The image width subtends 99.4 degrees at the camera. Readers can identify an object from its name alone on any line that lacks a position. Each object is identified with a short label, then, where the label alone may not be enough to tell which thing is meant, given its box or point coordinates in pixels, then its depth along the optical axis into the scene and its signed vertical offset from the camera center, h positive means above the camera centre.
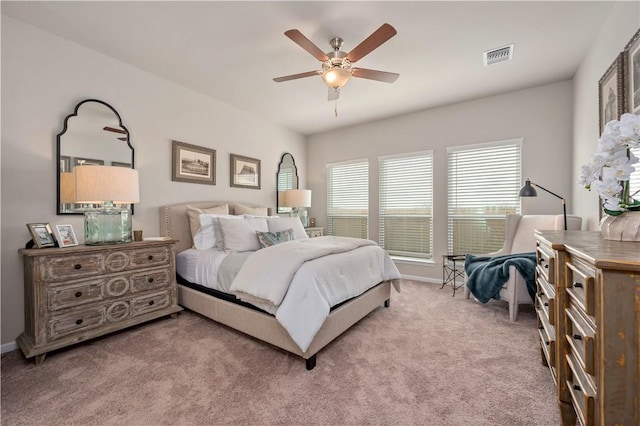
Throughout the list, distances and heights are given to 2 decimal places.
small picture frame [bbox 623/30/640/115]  1.70 +0.90
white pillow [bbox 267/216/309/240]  3.44 -0.17
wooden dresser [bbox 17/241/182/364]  2.03 -0.67
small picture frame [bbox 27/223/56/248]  2.15 -0.18
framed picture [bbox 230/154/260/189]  4.13 +0.63
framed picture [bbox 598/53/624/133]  1.91 +0.90
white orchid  1.12 +0.22
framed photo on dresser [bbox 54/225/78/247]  2.22 -0.19
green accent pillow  3.04 -0.30
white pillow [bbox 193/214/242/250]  3.11 -0.26
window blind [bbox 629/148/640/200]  1.61 +0.18
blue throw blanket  2.66 -0.66
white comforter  1.92 -0.56
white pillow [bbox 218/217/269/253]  2.96 -0.25
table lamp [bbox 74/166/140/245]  2.25 +0.13
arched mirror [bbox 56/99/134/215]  2.47 +0.69
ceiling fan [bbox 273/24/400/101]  2.03 +1.26
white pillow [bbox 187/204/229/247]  3.31 -0.06
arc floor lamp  2.98 +0.21
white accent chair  2.71 -0.35
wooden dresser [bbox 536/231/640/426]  0.83 -0.42
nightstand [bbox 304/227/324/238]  4.79 -0.36
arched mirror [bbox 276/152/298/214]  4.90 +0.65
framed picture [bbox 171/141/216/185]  3.39 +0.64
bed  2.02 -0.78
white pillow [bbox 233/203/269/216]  3.99 +0.03
